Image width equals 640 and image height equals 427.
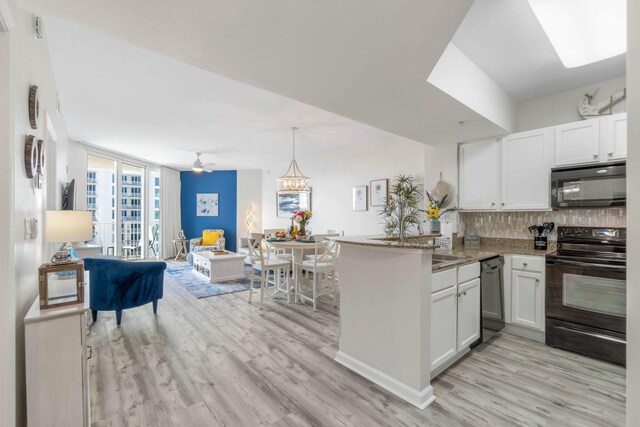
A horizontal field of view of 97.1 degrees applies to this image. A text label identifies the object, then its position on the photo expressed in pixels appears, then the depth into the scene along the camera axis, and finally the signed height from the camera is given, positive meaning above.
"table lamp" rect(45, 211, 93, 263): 2.52 -0.12
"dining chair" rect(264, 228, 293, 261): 4.98 -0.76
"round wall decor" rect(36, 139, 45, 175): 1.90 +0.39
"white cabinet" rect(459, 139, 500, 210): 3.42 +0.47
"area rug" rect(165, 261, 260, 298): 4.66 -1.30
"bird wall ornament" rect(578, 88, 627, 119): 2.83 +1.12
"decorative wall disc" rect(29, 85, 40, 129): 1.71 +0.66
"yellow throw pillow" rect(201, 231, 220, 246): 8.23 -0.70
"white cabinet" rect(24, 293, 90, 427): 1.43 -0.80
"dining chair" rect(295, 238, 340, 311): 3.91 -0.77
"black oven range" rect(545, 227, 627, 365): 2.39 -0.75
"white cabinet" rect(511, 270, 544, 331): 2.84 -0.90
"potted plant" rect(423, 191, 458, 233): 3.78 +0.05
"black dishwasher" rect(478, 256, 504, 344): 2.74 -0.84
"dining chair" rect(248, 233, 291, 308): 4.01 -0.79
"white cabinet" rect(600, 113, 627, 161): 2.61 +0.69
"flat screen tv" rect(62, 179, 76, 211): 3.74 +0.21
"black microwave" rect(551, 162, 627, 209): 2.61 +0.26
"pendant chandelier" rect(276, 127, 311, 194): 5.13 +0.53
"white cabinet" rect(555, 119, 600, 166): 2.77 +0.71
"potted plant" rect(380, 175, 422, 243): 4.56 +0.25
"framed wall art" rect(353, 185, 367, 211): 5.66 +0.30
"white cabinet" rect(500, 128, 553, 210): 3.08 +0.48
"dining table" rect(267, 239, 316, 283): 3.99 -0.47
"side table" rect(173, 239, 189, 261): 8.04 -0.99
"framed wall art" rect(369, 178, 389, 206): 5.24 +0.40
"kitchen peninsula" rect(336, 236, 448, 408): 1.97 -0.79
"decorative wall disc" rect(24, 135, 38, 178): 1.59 +0.34
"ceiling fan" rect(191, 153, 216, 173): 6.39 +1.11
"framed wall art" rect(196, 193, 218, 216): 8.75 +0.28
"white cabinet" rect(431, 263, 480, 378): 2.15 -0.85
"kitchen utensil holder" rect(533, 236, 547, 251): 3.10 -0.34
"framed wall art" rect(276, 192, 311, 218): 7.13 +0.26
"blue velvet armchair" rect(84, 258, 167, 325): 3.17 -0.82
